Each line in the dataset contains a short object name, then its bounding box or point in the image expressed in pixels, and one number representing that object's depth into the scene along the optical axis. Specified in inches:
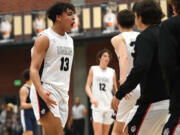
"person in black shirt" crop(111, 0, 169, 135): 181.8
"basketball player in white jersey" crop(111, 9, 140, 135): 254.5
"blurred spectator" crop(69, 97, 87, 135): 851.9
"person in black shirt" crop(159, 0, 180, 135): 150.3
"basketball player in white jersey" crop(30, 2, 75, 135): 235.0
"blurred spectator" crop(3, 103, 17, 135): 859.4
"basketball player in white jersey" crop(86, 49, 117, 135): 416.5
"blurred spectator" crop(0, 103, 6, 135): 874.8
